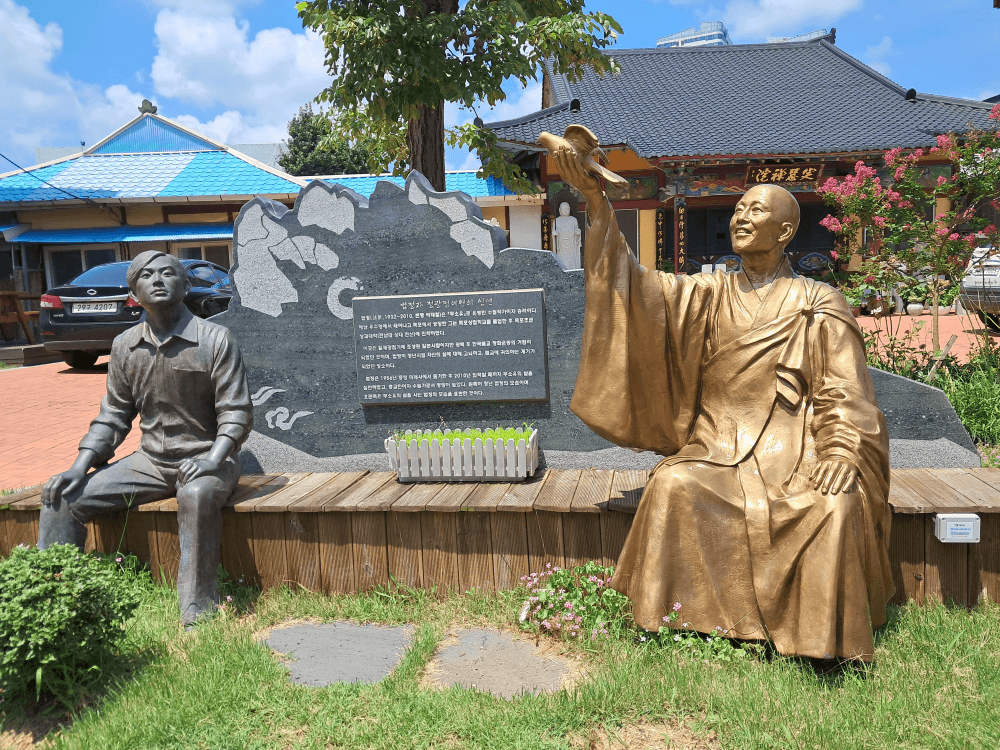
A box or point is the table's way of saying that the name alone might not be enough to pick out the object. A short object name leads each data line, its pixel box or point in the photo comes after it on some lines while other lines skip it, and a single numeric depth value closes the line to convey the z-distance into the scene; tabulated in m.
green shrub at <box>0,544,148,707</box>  2.51
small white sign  3.06
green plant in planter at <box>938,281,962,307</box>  5.74
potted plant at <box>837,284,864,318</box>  5.88
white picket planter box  3.88
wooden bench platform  3.45
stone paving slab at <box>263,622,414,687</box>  2.95
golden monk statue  2.56
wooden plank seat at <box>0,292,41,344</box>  13.35
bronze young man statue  3.43
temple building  13.26
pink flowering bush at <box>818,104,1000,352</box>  5.64
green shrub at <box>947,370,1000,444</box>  4.50
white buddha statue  13.65
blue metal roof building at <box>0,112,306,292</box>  14.50
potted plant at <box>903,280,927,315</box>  5.88
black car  9.11
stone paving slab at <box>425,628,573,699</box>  2.81
